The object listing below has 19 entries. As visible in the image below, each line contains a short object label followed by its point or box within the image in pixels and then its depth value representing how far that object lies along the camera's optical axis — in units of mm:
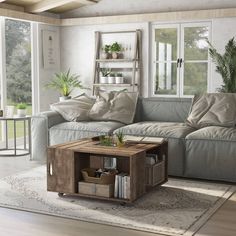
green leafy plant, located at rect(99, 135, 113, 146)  4210
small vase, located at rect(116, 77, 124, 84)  7715
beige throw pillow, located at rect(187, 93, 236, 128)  5078
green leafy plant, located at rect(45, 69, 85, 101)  7746
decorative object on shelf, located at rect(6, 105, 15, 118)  6235
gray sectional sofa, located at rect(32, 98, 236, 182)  4652
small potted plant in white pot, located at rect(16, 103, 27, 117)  6230
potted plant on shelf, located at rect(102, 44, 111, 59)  7785
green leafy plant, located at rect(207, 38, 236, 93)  6773
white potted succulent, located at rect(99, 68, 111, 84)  7848
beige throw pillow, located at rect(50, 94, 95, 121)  5727
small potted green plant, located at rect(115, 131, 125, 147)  4160
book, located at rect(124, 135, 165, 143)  4402
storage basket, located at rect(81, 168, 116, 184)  3916
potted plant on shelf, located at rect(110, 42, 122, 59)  7711
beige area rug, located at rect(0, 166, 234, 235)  3471
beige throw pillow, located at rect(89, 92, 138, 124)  5703
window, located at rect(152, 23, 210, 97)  7258
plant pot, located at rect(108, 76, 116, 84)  7770
